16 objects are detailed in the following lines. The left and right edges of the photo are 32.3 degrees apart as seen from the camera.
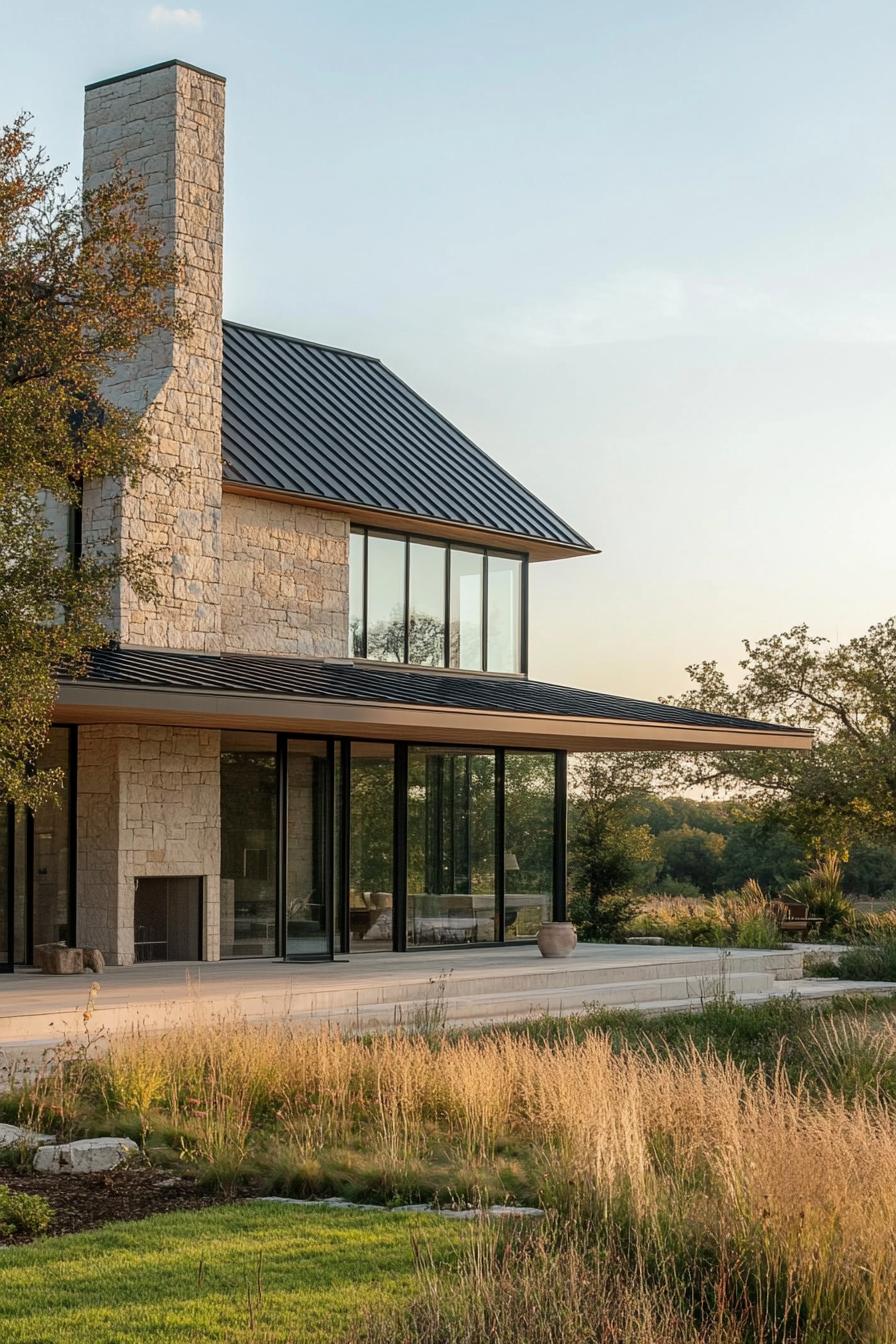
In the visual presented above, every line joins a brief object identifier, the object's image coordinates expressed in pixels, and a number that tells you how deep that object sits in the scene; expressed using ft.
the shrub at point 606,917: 85.46
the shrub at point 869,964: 66.23
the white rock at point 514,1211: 22.16
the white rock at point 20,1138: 27.35
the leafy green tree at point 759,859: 156.04
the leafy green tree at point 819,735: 98.07
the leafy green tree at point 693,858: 174.50
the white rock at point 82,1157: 26.27
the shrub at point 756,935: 74.95
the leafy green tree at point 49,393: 36.78
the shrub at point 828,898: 90.44
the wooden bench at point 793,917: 84.79
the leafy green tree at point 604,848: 86.84
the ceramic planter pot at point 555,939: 64.44
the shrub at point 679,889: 151.74
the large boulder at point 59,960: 54.13
